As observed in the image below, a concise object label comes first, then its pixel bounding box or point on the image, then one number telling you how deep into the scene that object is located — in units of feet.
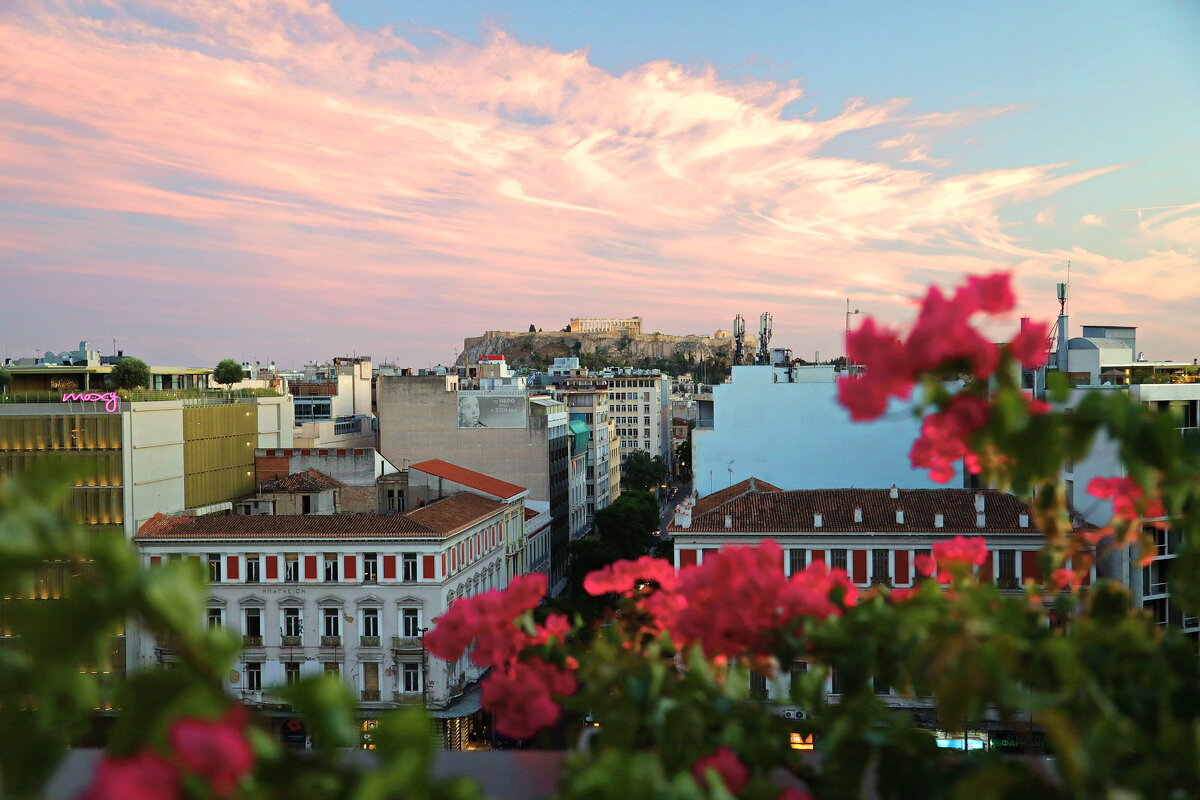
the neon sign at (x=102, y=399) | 101.30
